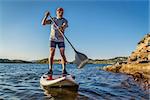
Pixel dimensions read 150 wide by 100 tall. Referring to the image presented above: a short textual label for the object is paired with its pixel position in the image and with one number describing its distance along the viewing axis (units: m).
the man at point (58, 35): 5.70
